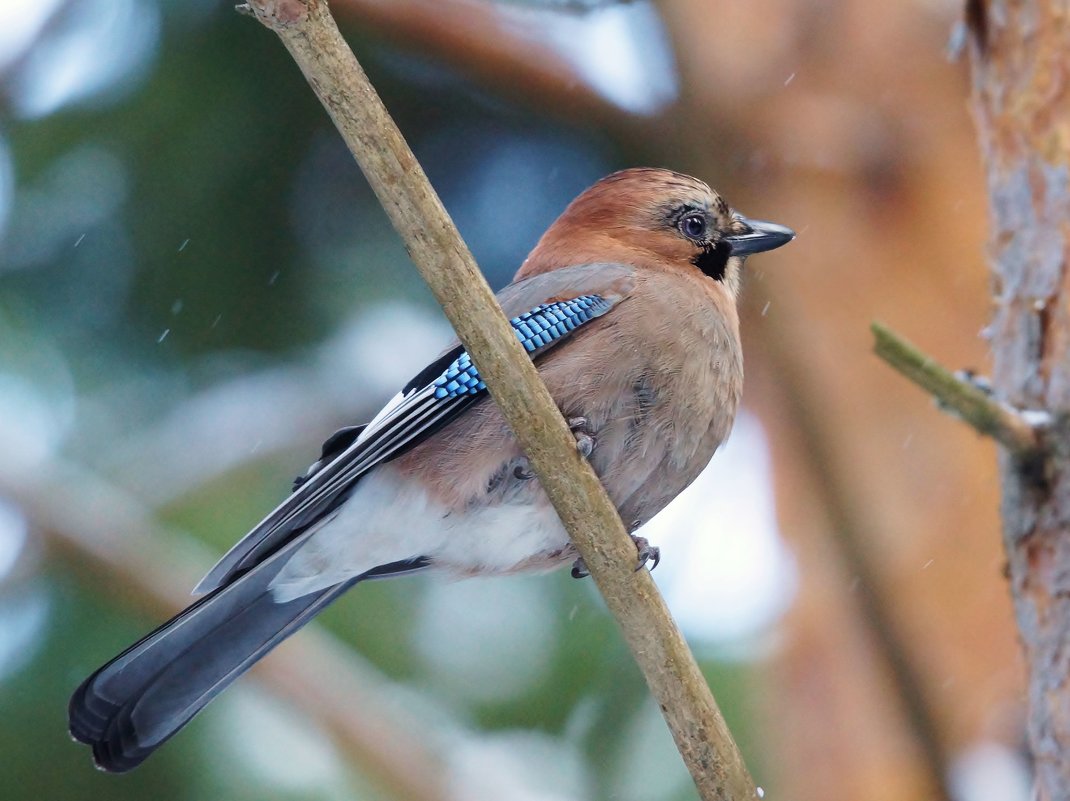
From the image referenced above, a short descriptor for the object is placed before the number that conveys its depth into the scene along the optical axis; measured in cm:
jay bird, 506
